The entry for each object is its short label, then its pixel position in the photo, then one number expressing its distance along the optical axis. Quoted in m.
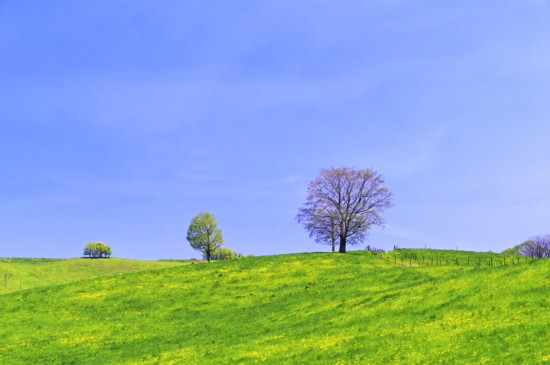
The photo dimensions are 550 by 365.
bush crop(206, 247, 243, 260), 143.65
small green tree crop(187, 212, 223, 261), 135.75
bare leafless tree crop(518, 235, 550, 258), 149.50
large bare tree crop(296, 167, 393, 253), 94.50
